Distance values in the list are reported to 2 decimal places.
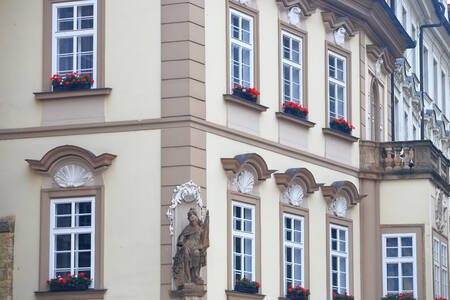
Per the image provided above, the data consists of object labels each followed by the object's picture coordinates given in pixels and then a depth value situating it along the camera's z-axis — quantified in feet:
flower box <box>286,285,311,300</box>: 111.14
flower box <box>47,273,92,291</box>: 100.58
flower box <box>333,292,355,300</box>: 118.73
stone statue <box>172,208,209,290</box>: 98.07
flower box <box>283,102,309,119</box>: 114.11
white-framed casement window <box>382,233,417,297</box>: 122.42
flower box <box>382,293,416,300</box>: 121.49
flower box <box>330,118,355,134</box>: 121.39
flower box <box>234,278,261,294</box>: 104.27
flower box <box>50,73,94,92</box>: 103.96
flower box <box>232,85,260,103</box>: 107.14
